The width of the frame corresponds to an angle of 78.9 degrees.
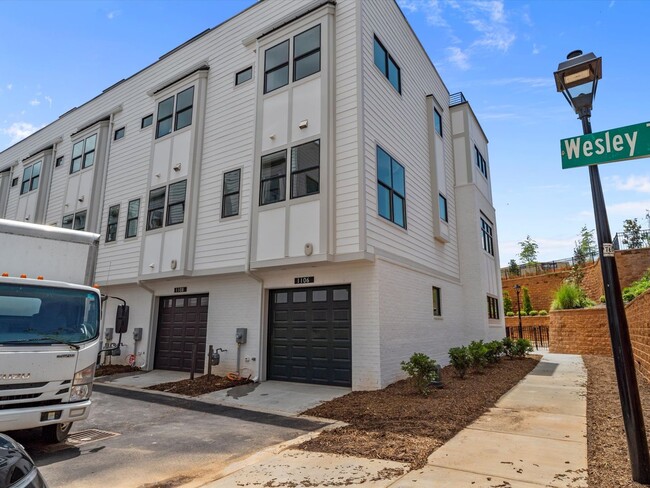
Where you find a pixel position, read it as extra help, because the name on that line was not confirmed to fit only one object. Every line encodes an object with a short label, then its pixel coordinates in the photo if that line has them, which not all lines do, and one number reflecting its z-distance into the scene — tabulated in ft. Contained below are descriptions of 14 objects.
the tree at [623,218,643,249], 97.91
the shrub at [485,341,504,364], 42.88
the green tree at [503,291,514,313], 122.93
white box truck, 16.74
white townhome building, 34.09
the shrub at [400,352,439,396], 28.94
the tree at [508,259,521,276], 151.94
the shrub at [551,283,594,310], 68.80
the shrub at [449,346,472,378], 35.53
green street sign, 14.25
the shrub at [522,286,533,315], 118.93
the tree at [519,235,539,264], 190.08
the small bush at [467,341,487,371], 38.11
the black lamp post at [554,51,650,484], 13.33
